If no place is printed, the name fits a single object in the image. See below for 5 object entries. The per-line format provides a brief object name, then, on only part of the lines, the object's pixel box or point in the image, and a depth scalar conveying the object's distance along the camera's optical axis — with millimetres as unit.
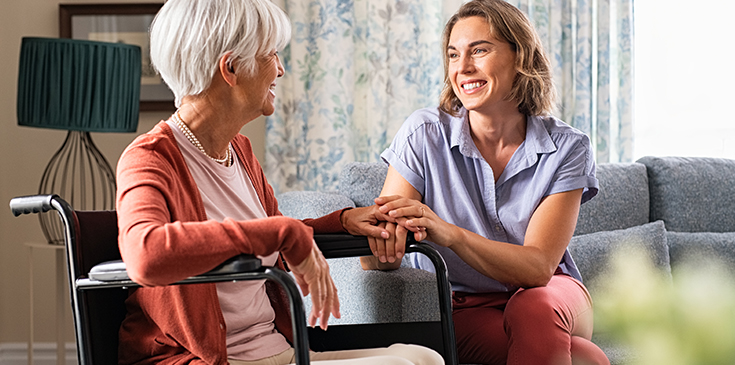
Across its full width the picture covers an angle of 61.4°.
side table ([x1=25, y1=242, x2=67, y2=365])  2166
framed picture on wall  2580
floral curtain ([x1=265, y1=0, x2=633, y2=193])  2682
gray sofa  1876
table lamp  1950
